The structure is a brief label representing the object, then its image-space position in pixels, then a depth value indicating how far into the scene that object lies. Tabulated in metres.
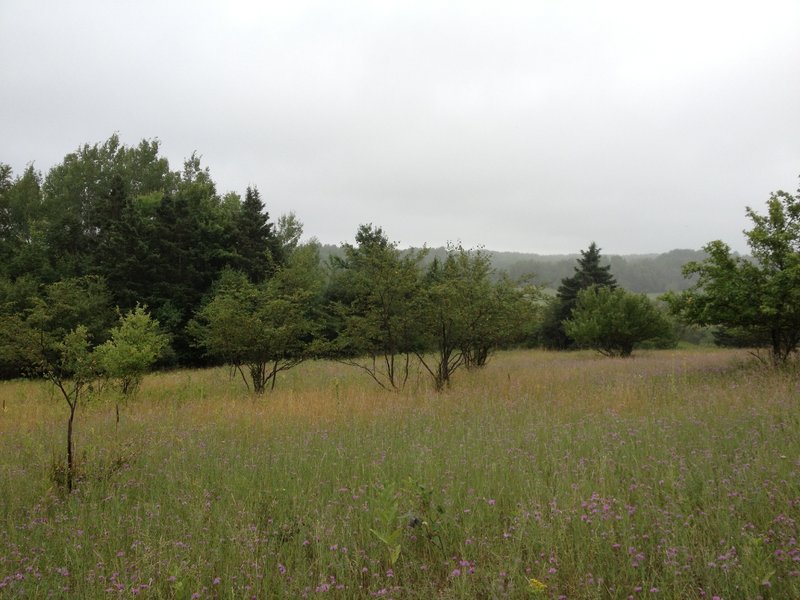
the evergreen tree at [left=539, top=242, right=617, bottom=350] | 38.47
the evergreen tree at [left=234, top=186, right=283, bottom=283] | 31.31
